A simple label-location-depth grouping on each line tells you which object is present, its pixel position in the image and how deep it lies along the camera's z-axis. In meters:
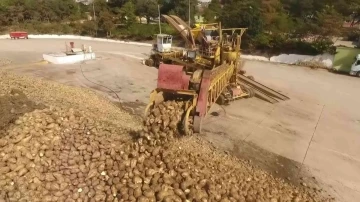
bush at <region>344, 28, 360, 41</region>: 28.59
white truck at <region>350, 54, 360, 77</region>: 20.44
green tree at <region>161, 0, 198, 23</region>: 38.75
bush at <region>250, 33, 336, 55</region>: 25.45
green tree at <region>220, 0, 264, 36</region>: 28.50
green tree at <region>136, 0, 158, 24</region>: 40.12
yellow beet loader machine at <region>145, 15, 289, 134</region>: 8.92
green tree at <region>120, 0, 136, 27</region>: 38.44
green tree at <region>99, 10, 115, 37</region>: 38.22
